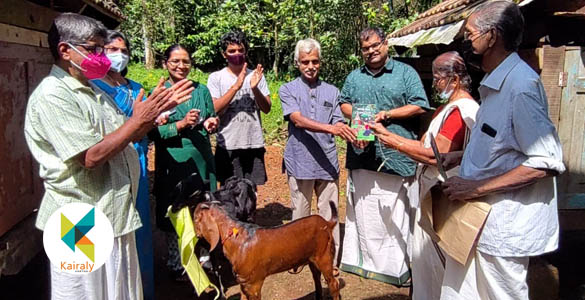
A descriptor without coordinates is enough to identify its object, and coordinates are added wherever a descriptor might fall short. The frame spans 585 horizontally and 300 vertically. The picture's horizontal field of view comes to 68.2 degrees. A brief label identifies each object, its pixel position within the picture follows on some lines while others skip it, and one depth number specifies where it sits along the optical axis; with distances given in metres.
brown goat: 2.87
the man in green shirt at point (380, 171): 3.69
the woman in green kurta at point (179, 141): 3.54
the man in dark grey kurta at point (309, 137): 3.86
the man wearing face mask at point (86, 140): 2.01
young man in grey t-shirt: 3.96
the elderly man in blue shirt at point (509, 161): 1.94
